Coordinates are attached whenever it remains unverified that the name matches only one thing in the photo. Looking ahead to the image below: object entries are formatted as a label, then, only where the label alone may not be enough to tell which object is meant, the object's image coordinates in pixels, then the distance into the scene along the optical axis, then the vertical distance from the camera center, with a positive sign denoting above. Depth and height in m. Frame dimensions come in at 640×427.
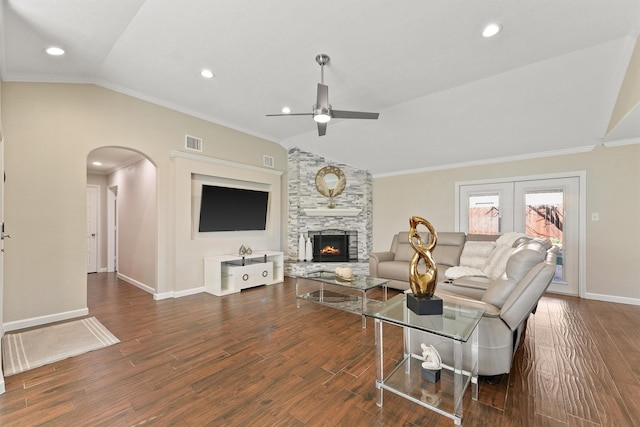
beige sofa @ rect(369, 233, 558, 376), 1.83 -0.69
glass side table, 1.60 -1.04
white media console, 4.25 -1.00
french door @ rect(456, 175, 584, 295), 4.26 +0.03
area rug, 2.24 -1.25
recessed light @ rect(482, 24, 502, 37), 2.38 +1.66
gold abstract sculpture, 1.90 -0.44
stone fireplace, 5.85 -0.02
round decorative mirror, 6.00 +0.70
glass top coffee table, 3.29 -1.18
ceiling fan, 2.77 +1.13
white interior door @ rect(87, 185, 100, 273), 6.07 -0.34
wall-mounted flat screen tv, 4.53 +0.07
